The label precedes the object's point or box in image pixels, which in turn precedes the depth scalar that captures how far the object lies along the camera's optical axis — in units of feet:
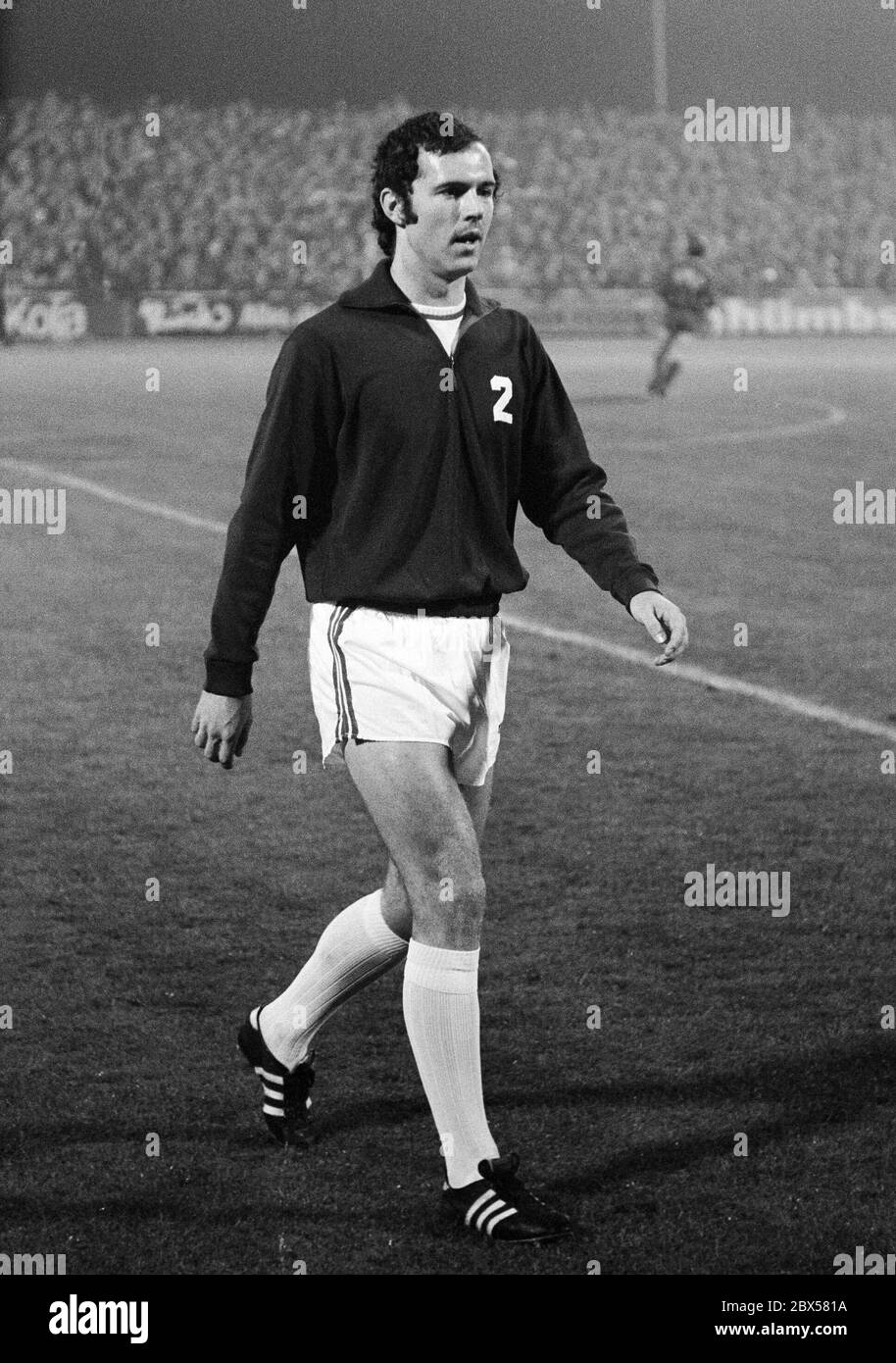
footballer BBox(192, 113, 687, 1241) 21.93
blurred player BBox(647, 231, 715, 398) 129.49
